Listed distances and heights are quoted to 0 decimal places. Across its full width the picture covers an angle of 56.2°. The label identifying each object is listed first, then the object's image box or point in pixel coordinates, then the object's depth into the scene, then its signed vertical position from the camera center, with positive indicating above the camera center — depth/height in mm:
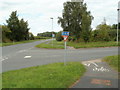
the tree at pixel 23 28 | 38286 +4448
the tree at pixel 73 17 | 30566 +6424
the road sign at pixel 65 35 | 7329 +360
